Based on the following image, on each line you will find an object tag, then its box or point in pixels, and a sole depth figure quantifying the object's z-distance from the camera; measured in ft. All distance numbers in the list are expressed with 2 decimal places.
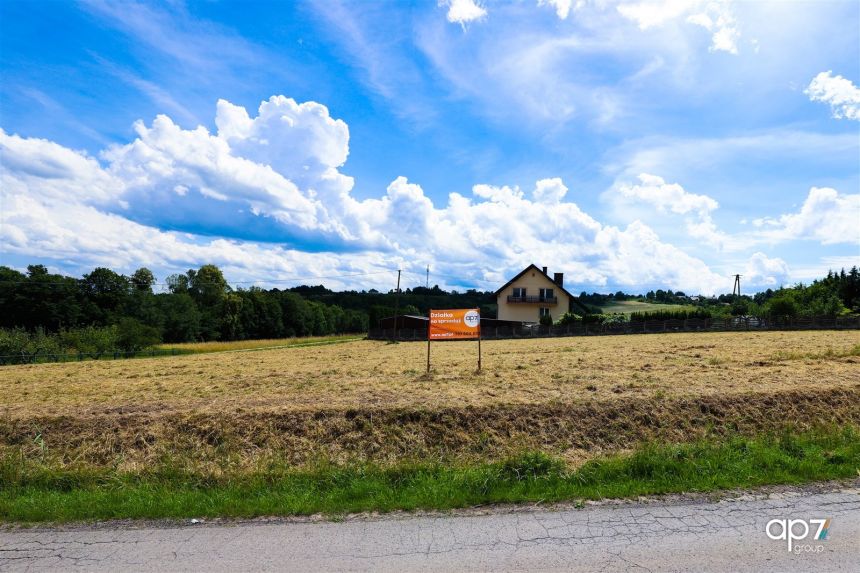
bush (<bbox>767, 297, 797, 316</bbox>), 155.53
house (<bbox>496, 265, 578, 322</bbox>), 210.79
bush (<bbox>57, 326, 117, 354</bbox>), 117.08
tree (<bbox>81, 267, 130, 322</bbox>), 248.73
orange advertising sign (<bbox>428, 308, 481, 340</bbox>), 50.55
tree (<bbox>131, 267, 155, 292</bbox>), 260.87
